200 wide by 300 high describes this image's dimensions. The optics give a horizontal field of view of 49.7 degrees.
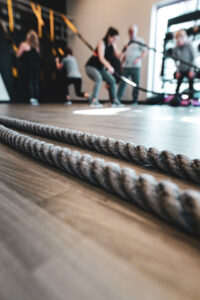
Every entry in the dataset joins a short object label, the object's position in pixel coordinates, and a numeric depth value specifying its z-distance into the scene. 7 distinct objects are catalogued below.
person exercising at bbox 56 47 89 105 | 3.49
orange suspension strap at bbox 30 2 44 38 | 4.43
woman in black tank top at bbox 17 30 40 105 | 3.20
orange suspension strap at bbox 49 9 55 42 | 4.84
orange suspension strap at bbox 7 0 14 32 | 4.19
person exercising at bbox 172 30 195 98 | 3.25
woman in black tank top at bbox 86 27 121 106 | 2.57
